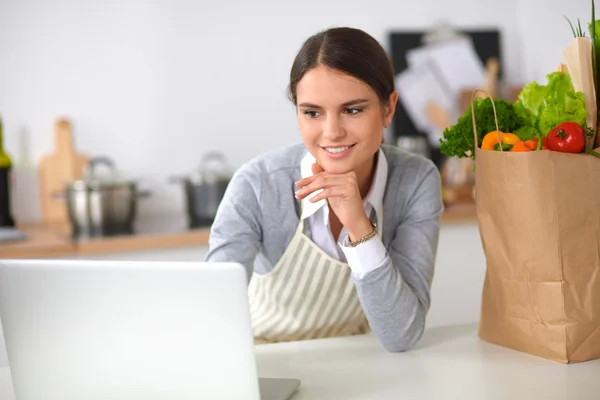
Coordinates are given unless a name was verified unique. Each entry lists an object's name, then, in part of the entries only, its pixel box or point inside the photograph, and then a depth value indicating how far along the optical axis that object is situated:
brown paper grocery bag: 2.60
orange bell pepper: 2.70
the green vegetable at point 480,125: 2.74
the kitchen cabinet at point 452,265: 3.85
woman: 2.76
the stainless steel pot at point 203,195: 4.04
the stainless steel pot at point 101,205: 3.97
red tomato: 2.61
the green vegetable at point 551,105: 2.69
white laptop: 2.33
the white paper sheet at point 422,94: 4.69
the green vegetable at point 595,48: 2.67
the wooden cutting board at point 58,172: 4.31
